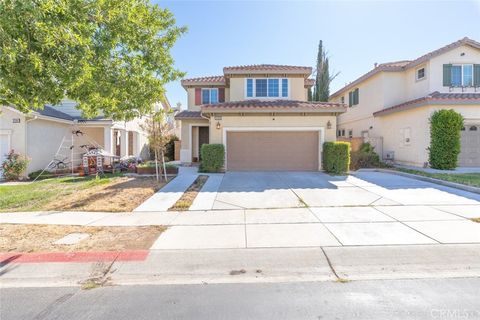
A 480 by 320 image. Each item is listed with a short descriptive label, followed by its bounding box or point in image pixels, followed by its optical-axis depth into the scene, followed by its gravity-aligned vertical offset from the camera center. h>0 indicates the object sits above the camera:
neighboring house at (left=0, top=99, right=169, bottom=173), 13.94 +1.55
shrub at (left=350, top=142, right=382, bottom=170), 15.94 -0.19
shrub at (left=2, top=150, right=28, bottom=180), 13.26 -0.33
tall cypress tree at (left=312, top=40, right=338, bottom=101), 27.09 +7.47
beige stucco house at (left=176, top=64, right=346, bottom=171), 14.36 +1.40
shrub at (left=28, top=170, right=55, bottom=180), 14.20 -0.88
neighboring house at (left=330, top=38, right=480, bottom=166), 14.66 +3.46
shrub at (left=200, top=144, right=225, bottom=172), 13.86 +0.07
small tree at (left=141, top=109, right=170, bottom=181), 12.48 +1.14
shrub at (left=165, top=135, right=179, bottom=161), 23.59 +0.58
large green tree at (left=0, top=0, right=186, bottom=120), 5.11 +2.43
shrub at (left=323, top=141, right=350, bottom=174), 13.33 +0.00
